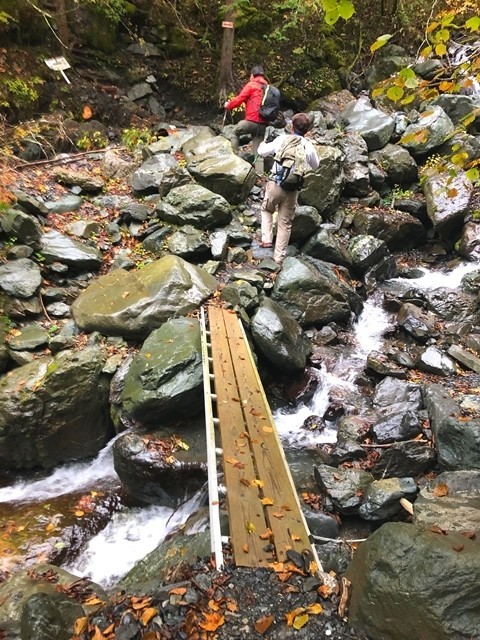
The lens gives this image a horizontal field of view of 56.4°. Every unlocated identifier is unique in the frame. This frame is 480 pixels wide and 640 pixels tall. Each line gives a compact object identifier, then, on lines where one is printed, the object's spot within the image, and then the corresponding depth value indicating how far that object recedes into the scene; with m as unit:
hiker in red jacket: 10.72
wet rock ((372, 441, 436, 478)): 5.68
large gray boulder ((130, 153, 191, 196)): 10.13
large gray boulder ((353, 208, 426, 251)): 11.07
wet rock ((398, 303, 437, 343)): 8.73
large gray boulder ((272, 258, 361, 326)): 8.55
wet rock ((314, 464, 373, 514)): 5.16
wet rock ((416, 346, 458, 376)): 7.68
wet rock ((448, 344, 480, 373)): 7.70
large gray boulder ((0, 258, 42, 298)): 7.31
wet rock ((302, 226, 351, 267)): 9.84
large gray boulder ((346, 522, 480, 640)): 2.76
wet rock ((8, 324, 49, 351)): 6.86
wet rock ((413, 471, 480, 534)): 3.72
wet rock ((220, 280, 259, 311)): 7.90
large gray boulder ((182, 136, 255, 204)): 10.26
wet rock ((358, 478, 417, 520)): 4.96
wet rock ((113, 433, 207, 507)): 5.73
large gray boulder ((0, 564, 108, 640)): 3.19
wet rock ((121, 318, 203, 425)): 6.11
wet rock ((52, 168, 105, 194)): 10.09
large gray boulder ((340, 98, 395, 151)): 12.77
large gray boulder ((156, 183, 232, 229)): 9.40
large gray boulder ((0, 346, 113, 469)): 6.20
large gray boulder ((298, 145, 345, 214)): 10.58
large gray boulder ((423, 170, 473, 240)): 11.11
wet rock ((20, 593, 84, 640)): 3.13
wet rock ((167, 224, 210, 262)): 8.87
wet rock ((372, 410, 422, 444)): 6.23
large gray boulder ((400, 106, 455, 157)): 12.78
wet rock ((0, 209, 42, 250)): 7.81
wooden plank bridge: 3.65
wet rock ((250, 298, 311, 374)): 7.28
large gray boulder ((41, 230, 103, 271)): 8.09
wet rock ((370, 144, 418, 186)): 12.32
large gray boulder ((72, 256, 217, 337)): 7.17
